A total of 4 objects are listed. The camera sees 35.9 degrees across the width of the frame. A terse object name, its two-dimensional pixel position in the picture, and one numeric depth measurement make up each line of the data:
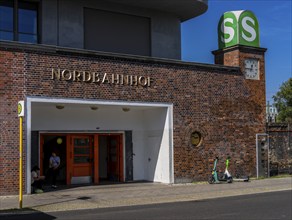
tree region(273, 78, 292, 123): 50.51
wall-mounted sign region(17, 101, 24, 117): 13.37
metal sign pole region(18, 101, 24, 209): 13.36
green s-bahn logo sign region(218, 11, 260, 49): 23.52
